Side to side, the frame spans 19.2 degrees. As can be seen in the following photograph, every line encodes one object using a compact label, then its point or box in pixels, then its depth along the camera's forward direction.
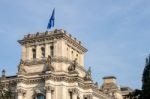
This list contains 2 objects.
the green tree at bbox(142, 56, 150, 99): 41.69
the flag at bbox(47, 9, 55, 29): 79.36
